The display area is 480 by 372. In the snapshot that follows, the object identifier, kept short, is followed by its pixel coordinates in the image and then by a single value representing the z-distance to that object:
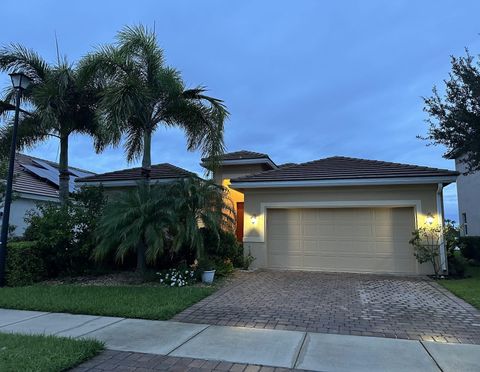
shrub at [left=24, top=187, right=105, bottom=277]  10.53
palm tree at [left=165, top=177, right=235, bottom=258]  9.80
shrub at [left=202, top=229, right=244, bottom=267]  11.16
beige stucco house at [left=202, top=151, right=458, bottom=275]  11.82
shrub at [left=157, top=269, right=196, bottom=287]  9.73
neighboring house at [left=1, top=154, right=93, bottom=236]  17.14
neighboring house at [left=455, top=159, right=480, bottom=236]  19.22
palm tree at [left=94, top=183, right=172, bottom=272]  9.54
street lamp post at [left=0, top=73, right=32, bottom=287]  9.55
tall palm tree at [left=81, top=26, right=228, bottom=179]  10.32
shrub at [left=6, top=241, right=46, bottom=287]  9.71
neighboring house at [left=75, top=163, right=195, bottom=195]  14.79
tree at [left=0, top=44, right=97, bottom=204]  11.34
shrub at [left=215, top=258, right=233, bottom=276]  11.01
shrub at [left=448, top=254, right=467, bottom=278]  11.43
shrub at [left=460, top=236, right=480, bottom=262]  15.50
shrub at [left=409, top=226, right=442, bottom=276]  11.25
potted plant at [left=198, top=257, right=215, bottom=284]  10.09
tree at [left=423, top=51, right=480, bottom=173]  10.96
